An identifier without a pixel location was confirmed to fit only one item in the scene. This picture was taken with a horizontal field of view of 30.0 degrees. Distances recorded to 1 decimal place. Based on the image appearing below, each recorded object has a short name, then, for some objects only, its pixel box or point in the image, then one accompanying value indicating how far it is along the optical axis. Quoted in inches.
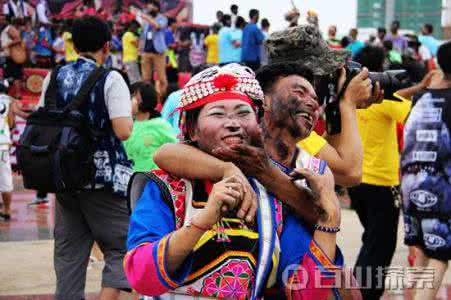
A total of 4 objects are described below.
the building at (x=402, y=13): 1032.8
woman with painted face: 87.2
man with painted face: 91.7
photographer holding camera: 233.3
